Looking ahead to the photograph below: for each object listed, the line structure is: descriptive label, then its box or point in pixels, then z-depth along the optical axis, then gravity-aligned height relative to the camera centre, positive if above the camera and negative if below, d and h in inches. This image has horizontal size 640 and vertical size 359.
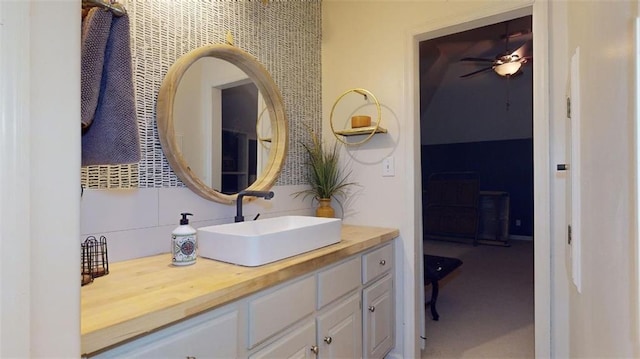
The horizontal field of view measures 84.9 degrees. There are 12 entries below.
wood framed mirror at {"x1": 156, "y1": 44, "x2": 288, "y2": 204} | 59.1 +11.1
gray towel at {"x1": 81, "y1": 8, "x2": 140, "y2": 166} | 38.3 +10.1
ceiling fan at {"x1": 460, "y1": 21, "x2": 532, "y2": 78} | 141.0 +47.8
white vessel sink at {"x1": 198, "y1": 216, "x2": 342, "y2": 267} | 48.4 -9.5
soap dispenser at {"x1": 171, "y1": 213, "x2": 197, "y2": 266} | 49.8 -9.4
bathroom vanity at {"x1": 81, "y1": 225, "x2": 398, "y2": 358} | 32.6 -15.3
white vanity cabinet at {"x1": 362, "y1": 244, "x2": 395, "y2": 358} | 71.1 -26.7
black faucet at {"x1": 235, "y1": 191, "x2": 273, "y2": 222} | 66.7 -3.1
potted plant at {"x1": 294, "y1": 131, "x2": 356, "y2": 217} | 88.9 +0.9
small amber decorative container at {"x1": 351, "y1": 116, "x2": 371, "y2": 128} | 86.0 +14.3
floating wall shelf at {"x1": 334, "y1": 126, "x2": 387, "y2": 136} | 84.0 +11.9
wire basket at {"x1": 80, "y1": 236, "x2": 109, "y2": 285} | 43.7 -10.1
